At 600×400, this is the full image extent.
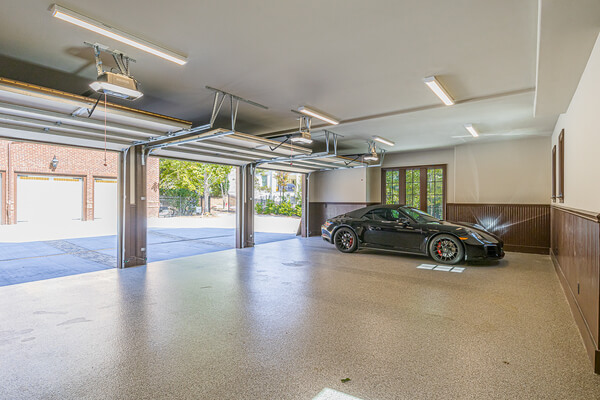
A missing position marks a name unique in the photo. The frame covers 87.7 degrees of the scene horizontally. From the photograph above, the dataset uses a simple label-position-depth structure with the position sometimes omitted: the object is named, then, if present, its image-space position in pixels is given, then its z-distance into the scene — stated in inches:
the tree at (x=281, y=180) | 785.6
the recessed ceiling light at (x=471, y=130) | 265.7
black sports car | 233.8
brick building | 460.1
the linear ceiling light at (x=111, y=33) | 104.2
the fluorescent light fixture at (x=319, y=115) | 219.5
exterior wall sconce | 491.6
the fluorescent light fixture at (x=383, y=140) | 318.6
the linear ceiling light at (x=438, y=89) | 164.7
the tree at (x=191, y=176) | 751.7
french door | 391.2
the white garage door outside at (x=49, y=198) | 477.1
